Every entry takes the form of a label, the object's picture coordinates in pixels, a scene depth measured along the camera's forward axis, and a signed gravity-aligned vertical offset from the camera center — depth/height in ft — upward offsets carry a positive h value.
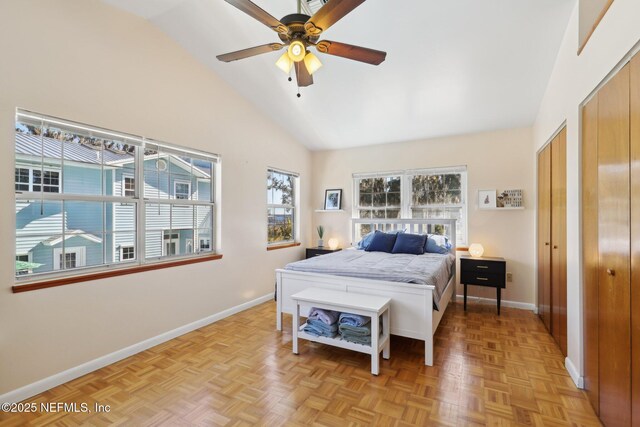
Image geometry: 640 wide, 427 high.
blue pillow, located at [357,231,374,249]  14.74 -1.37
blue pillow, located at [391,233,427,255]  13.06 -1.32
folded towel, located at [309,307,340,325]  8.71 -2.96
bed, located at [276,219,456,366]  8.36 -2.36
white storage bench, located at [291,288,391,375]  7.82 -2.59
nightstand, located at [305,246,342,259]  16.33 -1.98
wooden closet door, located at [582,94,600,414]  6.28 -0.63
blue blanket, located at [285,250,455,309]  8.98 -1.77
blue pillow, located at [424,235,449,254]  13.26 -1.48
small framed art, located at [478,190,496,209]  13.57 +0.66
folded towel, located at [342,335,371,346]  8.15 -3.41
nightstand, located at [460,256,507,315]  12.37 -2.43
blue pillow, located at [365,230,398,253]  13.92 -1.32
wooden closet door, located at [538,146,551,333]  10.41 -0.83
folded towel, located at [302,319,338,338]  8.64 -3.33
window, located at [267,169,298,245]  15.29 +0.43
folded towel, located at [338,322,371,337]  8.15 -3.17
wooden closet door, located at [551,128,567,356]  8.39 -0.76
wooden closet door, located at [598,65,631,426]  5.02 -0.69
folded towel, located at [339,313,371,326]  8.29 -2.92
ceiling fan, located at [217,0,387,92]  5.58 +3.76
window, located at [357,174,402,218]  16.16 +0.96
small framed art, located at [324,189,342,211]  17.26 +0.83
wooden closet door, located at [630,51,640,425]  4.62 -0.34
